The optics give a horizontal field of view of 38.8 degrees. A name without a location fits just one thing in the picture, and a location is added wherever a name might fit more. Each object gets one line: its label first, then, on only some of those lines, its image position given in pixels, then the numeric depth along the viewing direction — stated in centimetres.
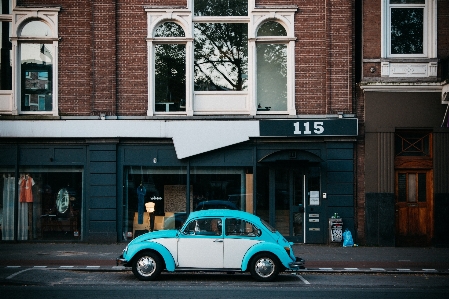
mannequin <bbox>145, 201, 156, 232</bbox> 2044
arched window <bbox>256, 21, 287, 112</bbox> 2059
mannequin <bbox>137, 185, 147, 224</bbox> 2047
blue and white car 1356
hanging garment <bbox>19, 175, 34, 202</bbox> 2039
